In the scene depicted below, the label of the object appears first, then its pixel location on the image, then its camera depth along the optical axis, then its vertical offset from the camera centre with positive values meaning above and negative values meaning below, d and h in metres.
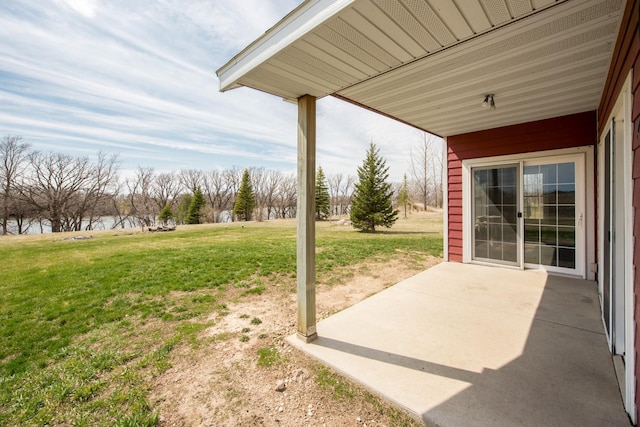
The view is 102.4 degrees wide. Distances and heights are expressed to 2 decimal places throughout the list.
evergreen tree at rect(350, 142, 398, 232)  11.83 +0.80
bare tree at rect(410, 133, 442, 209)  22.69 +4.40
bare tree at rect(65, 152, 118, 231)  22.03 +1.90
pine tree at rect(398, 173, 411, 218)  23.31 +1.37
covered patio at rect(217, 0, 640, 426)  1.46 +0.26
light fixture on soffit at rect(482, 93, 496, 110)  3.00 +1.31
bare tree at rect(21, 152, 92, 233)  20.47 +2.40
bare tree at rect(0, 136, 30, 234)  18.66 +3.57
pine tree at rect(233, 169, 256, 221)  24.64 +1.01
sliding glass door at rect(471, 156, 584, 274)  3.98 -0.07
